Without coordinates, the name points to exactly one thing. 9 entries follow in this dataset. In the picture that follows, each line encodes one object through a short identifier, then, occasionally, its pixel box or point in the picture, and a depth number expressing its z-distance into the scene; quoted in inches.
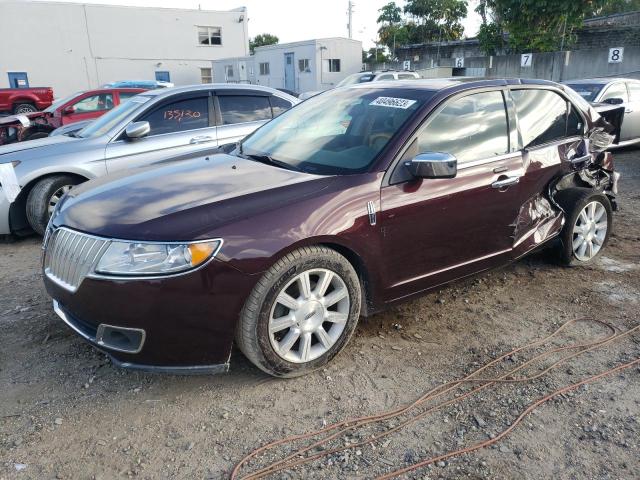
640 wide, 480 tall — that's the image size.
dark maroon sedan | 101.7
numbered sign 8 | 735.1
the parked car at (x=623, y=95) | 383.2
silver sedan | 219.0
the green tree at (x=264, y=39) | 2832.2
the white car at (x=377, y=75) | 721.0
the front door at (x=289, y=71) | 1192.8
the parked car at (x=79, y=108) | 434.5
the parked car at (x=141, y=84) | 701.3
